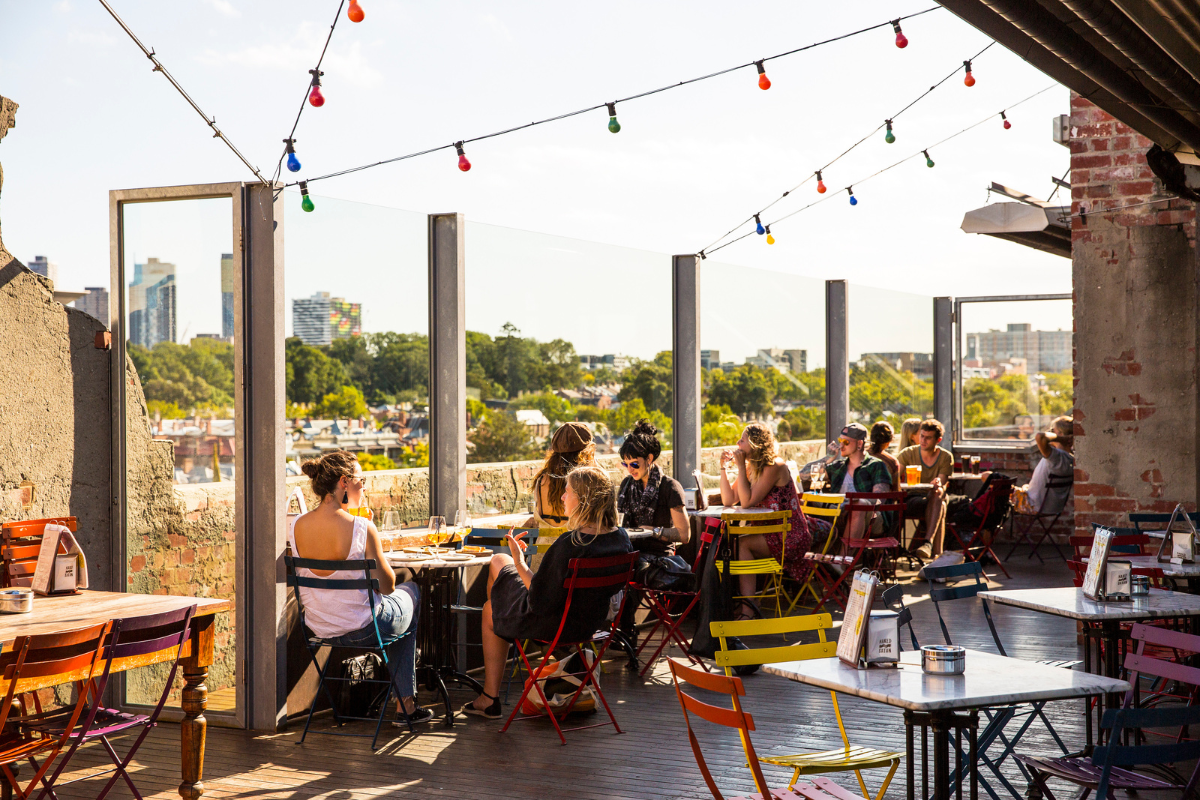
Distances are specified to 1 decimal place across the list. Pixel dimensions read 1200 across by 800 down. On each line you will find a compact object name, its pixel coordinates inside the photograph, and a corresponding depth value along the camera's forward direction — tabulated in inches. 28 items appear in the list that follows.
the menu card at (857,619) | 126.7
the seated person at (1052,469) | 427.2
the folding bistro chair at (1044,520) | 429.1
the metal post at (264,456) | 202.7
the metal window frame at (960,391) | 499.8
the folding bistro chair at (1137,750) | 103.2
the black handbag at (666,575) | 241.0
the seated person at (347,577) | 196.7
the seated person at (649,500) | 262.7
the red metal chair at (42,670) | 128.6
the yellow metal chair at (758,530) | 274.2
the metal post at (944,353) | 538.0
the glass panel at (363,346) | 226.1
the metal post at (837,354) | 467.2
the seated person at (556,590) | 199.0
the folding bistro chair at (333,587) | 191.5
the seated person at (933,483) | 394.6
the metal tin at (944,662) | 123.4
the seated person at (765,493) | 303.3
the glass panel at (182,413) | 209.5
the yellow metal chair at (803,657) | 125.9
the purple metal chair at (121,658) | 140.1
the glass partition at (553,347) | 283.1
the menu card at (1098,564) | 172.6
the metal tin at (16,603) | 157.3
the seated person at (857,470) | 340.5
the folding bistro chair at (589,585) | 194.9
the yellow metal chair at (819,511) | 310.8
